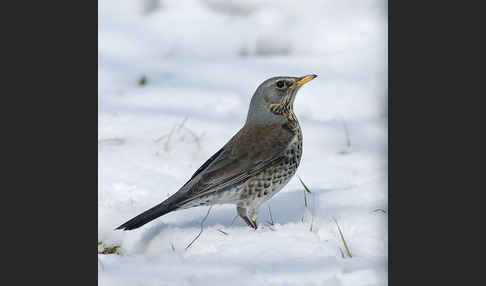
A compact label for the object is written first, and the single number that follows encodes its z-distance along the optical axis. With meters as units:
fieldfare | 8.66
